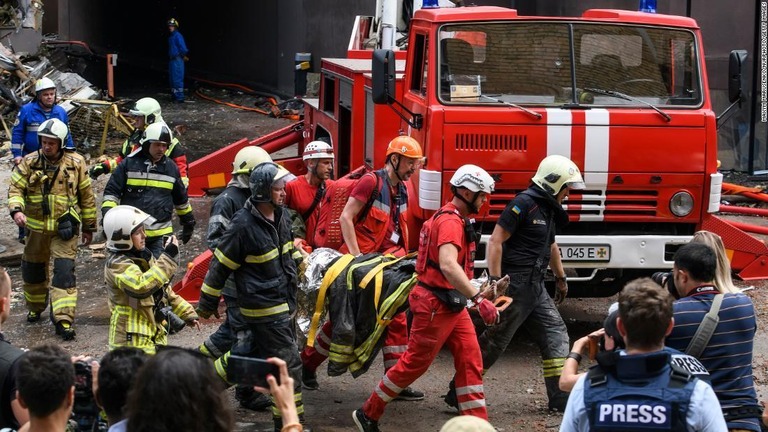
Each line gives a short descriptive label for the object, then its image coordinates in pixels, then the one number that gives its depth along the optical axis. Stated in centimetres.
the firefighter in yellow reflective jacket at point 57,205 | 862
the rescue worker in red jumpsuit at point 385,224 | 713
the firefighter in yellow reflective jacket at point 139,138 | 906
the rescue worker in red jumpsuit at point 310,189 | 789
